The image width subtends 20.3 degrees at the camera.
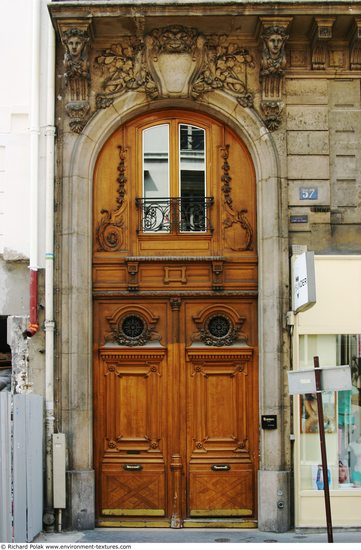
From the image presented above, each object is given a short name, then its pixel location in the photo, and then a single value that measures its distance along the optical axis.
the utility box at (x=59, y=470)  13.41
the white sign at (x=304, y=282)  12.62
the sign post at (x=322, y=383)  10.87
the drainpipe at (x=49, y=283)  13.51
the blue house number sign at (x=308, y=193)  14.12
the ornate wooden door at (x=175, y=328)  13.98
